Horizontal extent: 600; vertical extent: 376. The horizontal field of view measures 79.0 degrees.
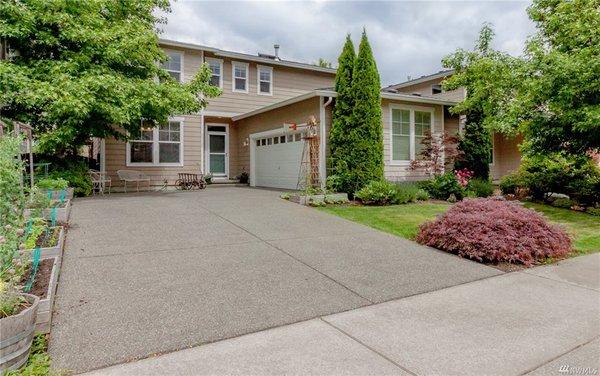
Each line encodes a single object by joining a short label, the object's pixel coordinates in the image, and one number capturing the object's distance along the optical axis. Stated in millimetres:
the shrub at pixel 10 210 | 3020
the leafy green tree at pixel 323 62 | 40438
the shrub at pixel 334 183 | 11055
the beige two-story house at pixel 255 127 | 13000
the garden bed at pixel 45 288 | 3039
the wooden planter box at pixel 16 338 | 2404
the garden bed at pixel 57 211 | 5946
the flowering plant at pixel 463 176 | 12248
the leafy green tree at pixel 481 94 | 12398
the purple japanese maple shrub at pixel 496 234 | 5559
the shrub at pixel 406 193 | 10837
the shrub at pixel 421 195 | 11516
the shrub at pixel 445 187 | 11953
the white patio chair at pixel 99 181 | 11854
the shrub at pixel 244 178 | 16788
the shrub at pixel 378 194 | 10422
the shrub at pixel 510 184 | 13359
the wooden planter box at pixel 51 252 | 4348
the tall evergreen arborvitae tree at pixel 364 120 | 10930
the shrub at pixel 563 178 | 11242
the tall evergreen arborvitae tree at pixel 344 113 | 11039
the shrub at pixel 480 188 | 12289
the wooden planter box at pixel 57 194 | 7579
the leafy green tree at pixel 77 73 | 9016
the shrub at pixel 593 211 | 10160
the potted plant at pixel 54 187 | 7621
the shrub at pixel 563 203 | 11484
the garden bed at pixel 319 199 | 10078
